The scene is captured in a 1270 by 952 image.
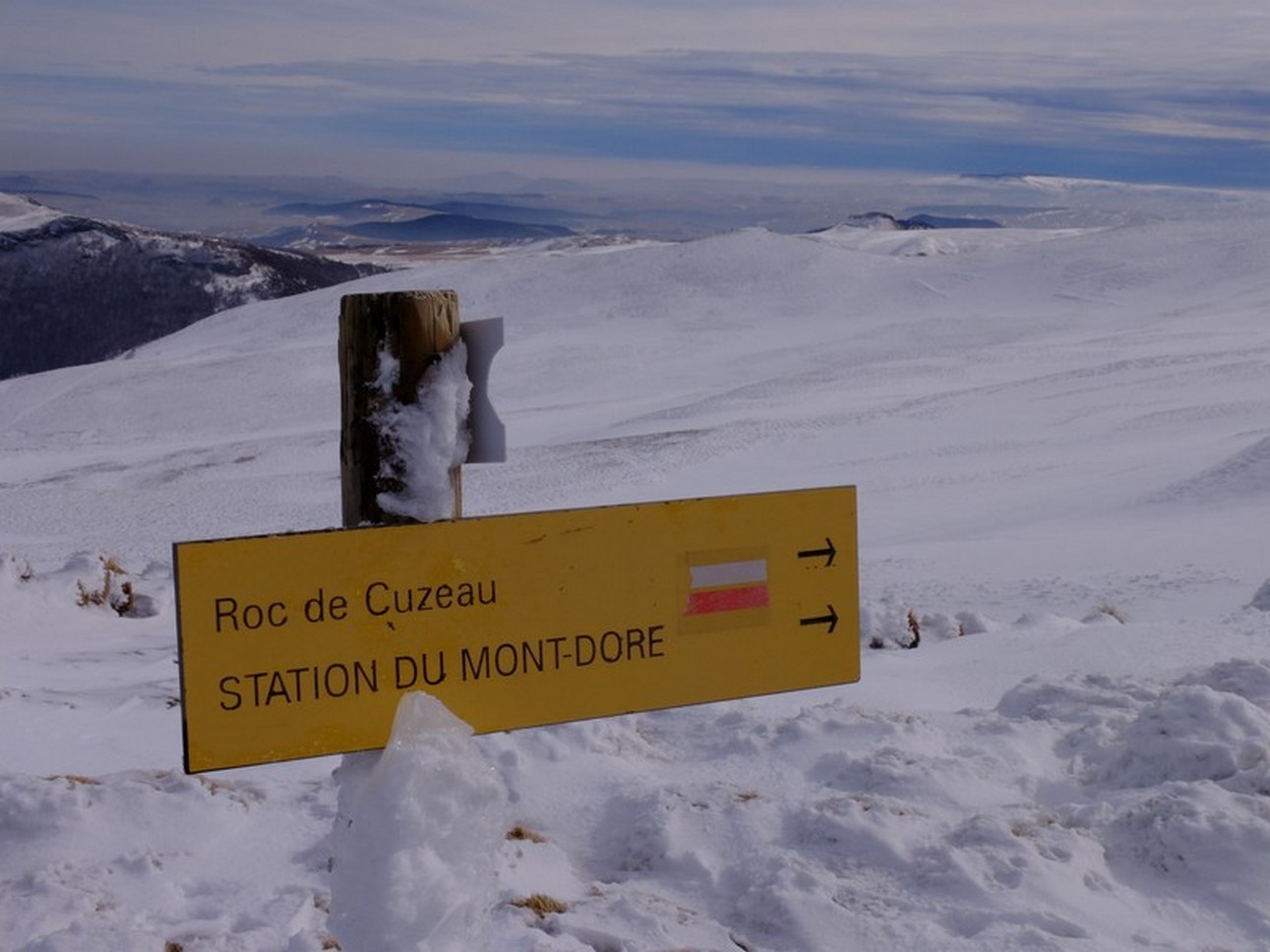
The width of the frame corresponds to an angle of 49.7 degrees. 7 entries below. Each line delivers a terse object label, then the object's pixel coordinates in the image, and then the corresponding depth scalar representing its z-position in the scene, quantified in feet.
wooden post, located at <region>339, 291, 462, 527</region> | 8.44
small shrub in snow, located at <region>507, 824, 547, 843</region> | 12.96
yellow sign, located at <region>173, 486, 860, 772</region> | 7.81
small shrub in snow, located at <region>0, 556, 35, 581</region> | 24.71
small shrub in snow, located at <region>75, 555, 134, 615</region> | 24.89
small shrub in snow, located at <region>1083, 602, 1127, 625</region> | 23.07
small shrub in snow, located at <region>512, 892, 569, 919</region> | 11.55
